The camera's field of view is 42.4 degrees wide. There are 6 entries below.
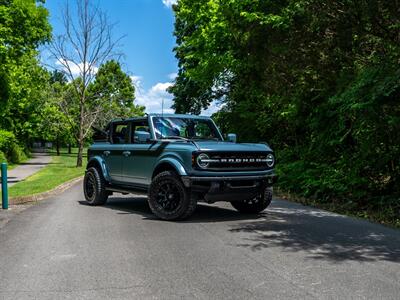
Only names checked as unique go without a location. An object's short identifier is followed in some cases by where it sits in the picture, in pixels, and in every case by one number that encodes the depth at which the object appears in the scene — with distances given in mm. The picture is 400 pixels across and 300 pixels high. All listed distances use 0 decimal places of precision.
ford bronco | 8984
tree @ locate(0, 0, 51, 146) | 24159
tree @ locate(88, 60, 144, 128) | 45250
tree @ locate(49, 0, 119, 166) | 34625
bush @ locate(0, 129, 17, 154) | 21578
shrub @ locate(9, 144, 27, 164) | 44838
